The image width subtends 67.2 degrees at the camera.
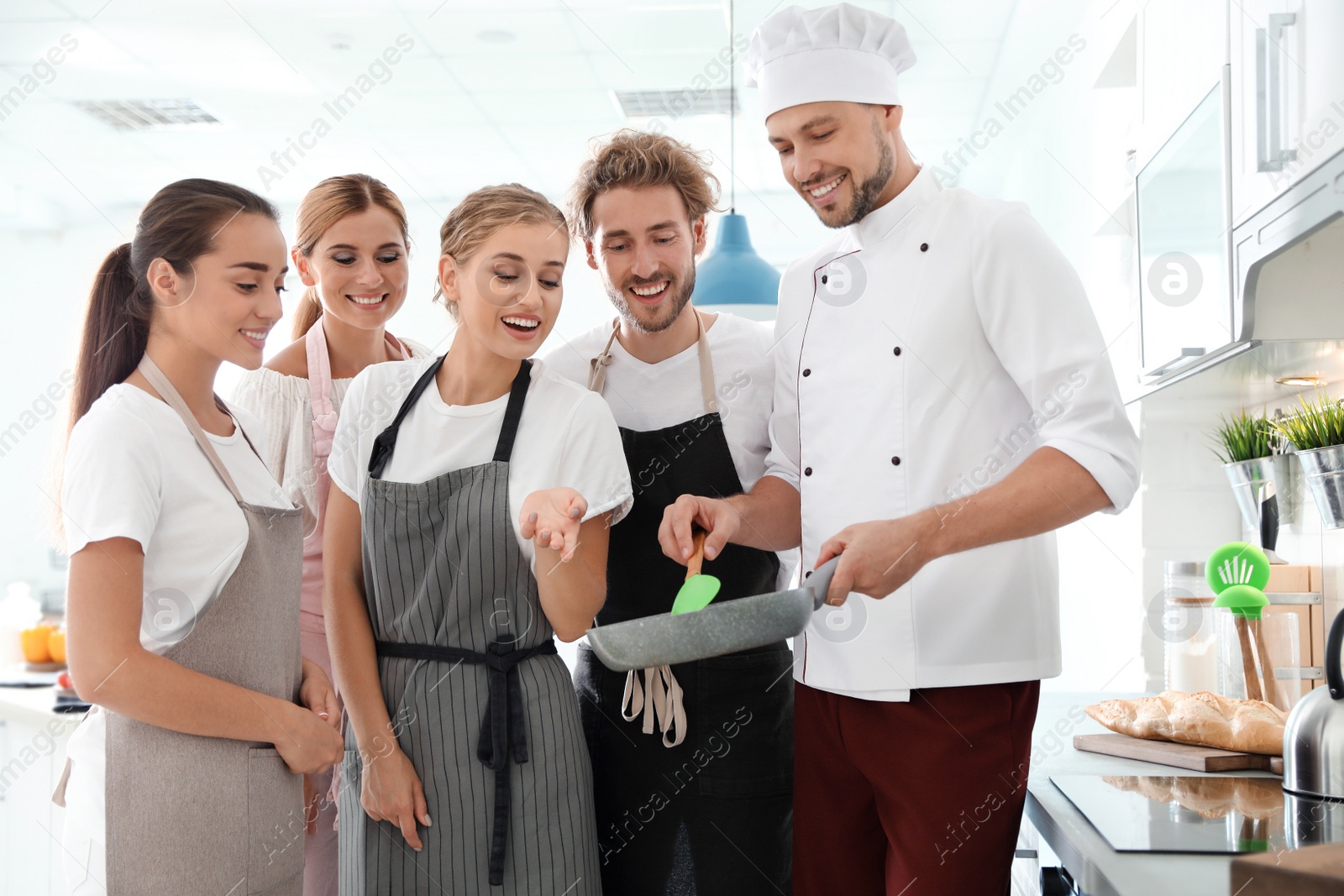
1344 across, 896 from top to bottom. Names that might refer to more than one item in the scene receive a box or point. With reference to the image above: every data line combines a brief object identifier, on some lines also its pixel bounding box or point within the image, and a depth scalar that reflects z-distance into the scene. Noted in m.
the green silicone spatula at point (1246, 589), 1.54
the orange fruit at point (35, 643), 3.09
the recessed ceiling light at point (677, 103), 4.59
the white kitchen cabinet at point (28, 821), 2.52
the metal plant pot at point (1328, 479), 1.48
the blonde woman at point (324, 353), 1.55
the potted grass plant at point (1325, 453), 1.49
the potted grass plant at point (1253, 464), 1.90
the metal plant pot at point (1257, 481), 1.90
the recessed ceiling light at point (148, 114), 4.58
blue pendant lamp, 2.76
